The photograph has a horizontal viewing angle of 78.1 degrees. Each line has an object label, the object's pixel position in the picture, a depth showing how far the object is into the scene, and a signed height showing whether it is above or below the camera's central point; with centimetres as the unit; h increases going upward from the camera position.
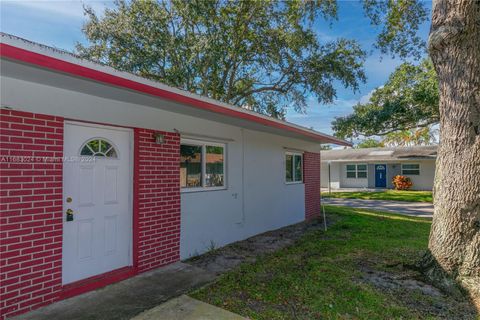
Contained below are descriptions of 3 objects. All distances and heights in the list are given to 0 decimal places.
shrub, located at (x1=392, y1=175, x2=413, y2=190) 2245 -92
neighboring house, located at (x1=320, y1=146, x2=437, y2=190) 2206 +37
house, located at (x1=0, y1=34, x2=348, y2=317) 332 -4
